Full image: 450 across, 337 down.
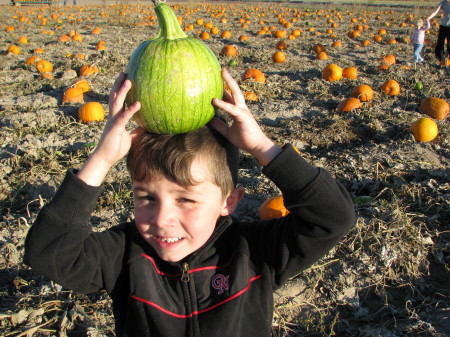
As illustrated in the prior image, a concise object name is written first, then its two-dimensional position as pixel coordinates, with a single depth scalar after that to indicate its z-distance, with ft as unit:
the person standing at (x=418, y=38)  31.76
